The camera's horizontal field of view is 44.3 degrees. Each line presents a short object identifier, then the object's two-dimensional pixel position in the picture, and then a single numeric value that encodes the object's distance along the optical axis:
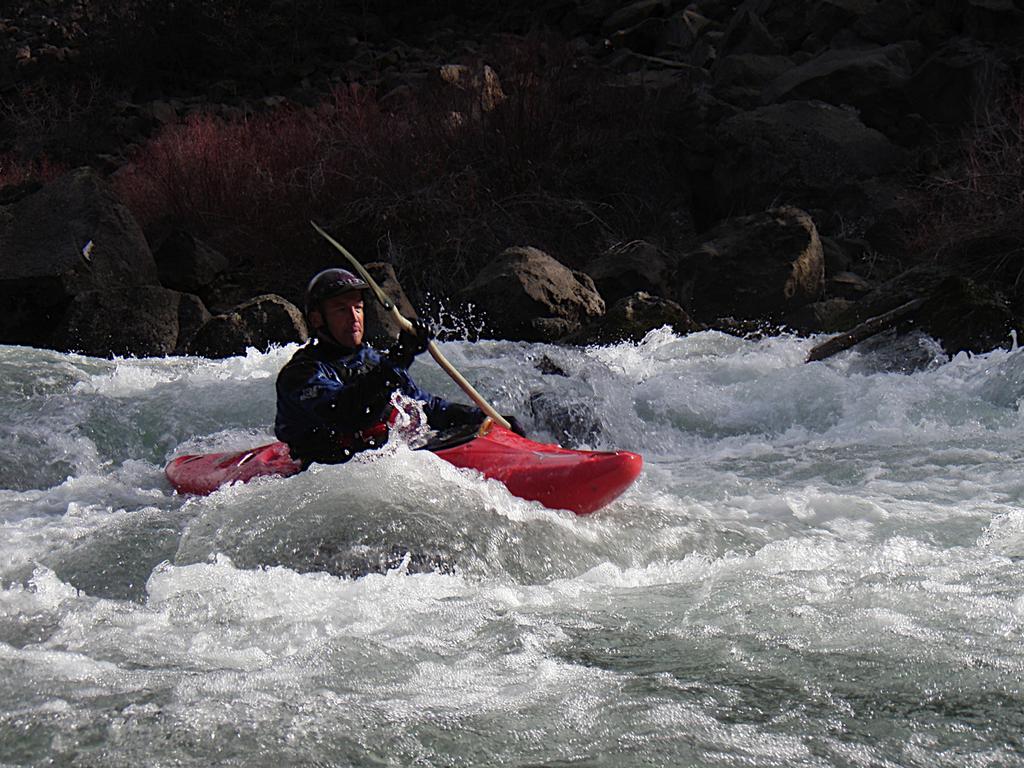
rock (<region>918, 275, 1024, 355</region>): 7.46
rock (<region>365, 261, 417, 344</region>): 9.04
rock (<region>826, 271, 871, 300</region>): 10.30
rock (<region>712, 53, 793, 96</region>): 15.29
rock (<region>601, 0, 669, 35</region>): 19.17
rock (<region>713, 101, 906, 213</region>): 12.90
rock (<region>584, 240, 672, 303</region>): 10.59
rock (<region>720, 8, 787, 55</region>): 16.38
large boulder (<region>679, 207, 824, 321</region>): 9.83
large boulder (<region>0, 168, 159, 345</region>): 10.26
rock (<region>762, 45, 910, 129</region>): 14.10
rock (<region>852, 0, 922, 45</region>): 15.93
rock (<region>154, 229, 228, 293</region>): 11.52
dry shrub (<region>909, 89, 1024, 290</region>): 9.60
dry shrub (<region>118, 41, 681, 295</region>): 12.30
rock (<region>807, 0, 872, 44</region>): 16.52
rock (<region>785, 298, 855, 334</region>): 9.24
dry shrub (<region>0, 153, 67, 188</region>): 16.30
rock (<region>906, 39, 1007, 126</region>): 13.39
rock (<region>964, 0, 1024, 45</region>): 14.82
